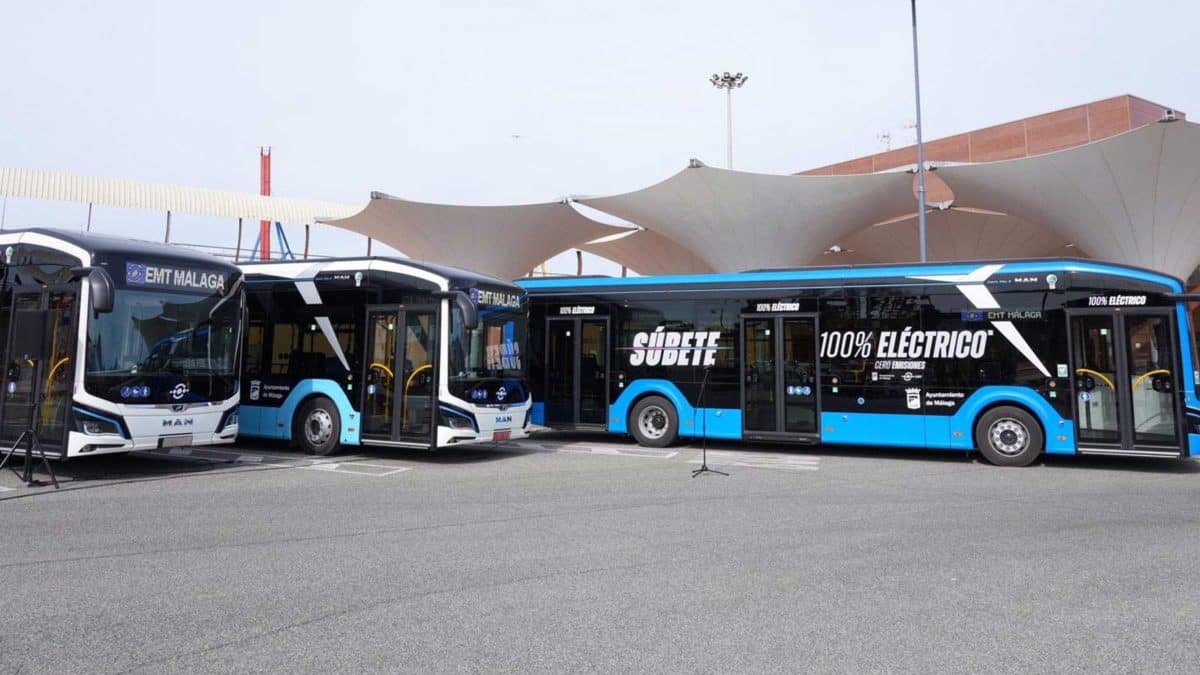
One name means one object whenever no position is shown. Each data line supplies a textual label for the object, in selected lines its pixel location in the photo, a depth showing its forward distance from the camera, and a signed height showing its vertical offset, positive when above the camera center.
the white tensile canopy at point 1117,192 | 19.92 +5.99
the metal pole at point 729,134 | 42.88 +14.71
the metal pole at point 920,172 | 21.38 +6.46
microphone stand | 12.26 -0.04
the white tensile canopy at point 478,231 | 29.55 +6.69
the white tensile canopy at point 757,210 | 25.05 +6.53
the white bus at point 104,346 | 8.24 +0.55
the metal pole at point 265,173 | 60.39 +17.58
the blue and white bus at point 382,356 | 10.47 +0.59
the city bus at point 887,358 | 10.01 +0.62
